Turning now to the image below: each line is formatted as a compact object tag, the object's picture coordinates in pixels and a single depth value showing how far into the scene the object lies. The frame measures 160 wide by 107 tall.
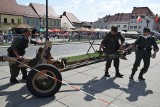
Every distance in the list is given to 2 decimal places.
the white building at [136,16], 47.08
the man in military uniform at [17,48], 3.07
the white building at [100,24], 51.07
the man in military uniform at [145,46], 3.69
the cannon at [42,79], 2.59
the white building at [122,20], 48.74
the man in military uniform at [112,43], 3.90
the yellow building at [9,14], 27.70
